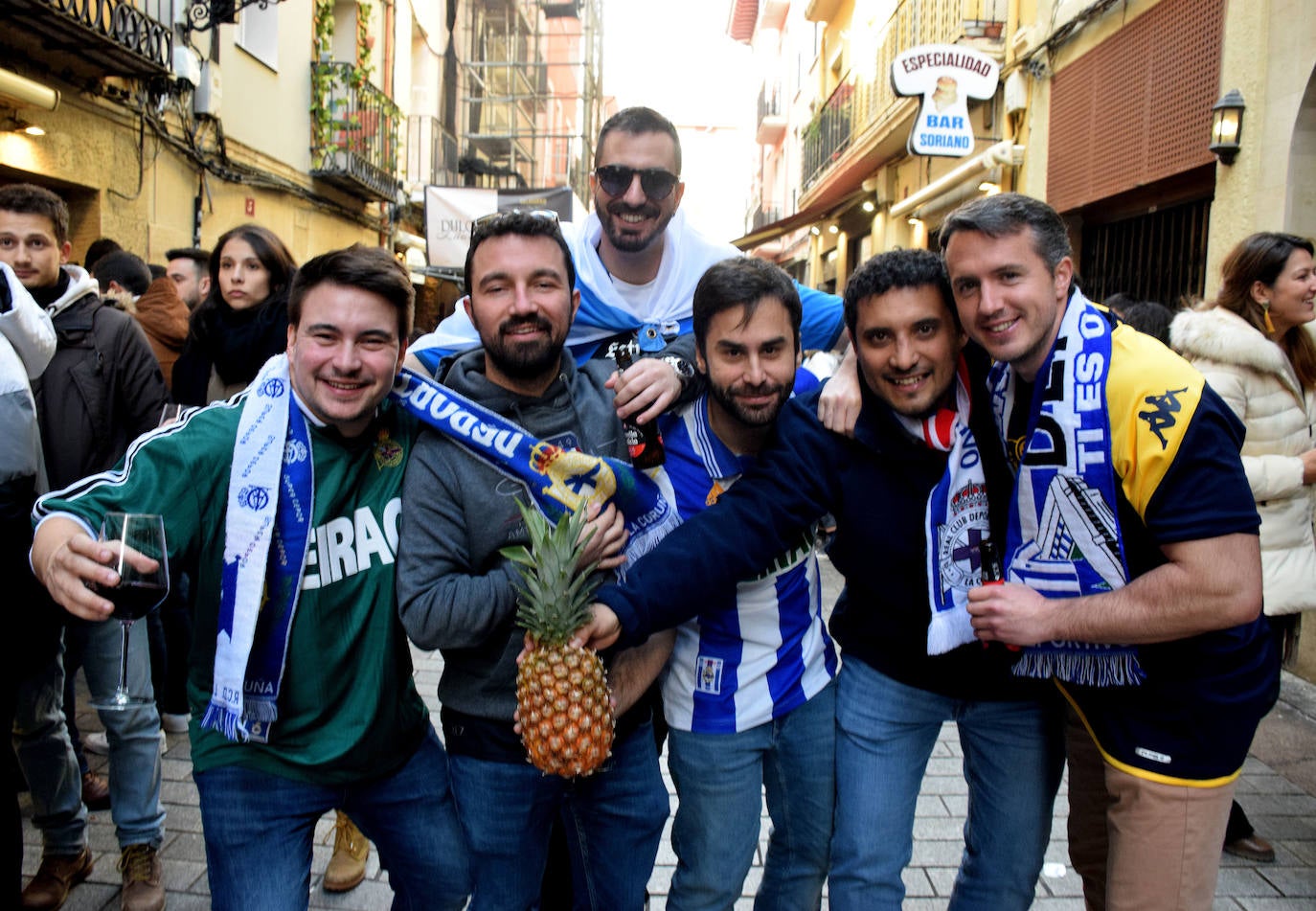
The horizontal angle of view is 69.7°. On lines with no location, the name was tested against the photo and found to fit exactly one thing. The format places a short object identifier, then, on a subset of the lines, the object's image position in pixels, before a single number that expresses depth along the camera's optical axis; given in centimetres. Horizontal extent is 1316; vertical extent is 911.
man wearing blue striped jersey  257
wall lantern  625
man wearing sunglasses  315
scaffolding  2294
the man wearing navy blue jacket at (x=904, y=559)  250
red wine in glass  188
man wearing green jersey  216
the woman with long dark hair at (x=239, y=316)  392
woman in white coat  375
